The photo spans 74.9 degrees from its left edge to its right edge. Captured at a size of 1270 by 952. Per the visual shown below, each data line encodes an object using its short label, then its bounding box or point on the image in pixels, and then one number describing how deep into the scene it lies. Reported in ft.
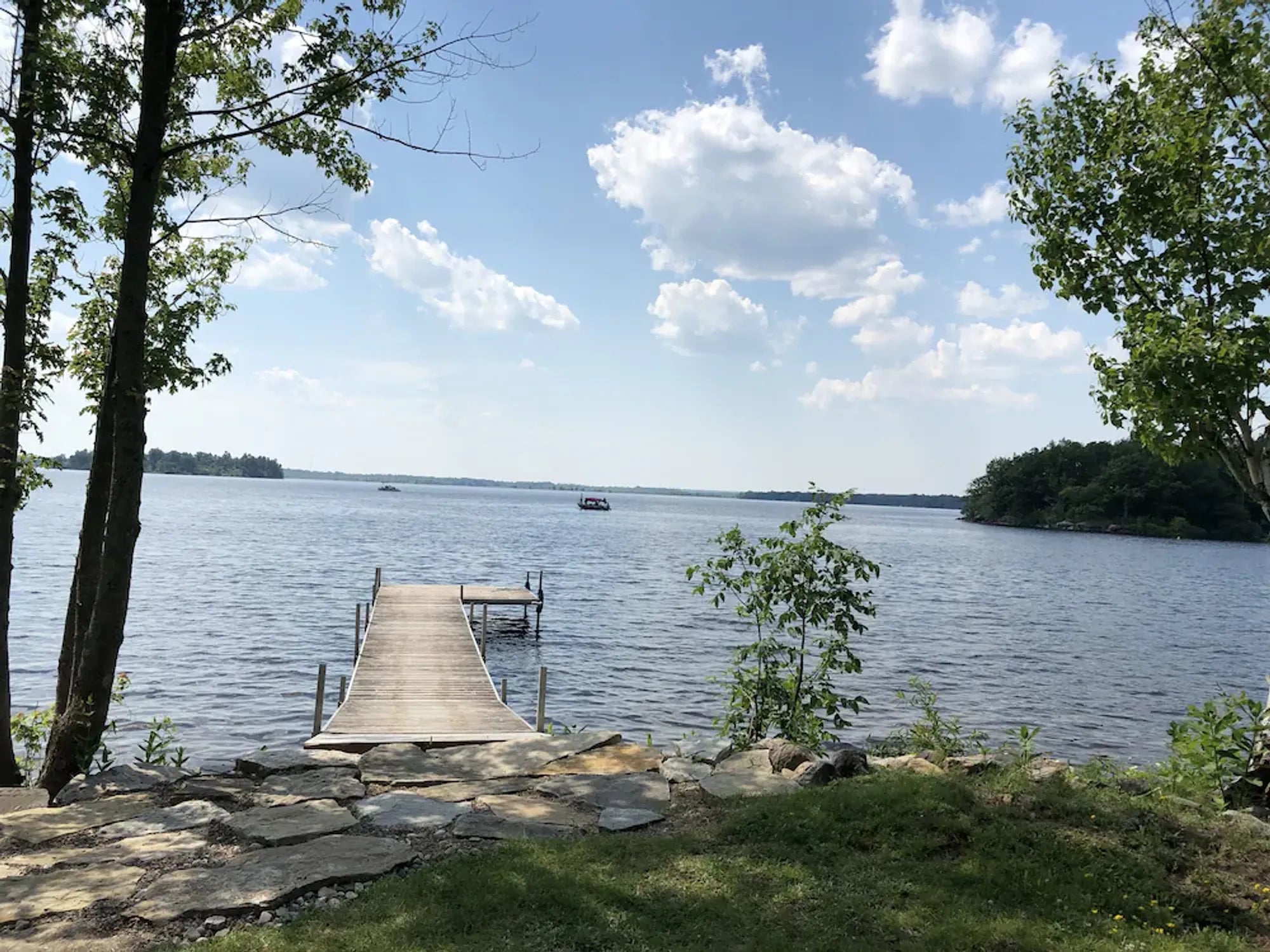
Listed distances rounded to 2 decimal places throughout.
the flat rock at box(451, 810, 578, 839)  18.13
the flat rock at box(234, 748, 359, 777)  23.25
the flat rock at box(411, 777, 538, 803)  21.31
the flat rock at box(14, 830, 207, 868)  16.42
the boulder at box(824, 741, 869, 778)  22.08
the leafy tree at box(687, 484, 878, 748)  29.68
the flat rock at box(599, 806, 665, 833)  18.88
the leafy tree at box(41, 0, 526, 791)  23.80
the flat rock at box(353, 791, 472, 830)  18.85
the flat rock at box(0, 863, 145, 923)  14.06
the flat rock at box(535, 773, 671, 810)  20.85
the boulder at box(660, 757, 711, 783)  22.77
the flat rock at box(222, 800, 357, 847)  17.61
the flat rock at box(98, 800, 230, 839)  18.21
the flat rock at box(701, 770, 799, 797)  20.99
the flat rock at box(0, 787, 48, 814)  21.17
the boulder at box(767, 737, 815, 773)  23.18
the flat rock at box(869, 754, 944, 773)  22.50
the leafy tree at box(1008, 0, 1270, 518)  20.74
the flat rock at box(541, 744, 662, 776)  24.45
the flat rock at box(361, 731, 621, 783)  23.44
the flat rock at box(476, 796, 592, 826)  19.30
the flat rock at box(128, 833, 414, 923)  14.03
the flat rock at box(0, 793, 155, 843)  18.10
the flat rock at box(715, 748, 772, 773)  23.20
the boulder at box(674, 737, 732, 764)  25.04
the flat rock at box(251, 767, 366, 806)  20.54
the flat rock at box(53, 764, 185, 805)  21.16
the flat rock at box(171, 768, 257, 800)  20.71
